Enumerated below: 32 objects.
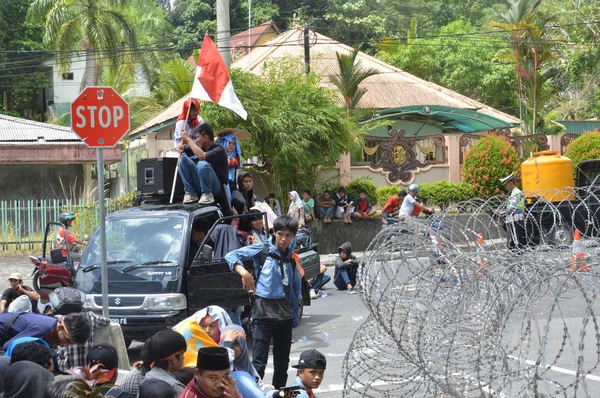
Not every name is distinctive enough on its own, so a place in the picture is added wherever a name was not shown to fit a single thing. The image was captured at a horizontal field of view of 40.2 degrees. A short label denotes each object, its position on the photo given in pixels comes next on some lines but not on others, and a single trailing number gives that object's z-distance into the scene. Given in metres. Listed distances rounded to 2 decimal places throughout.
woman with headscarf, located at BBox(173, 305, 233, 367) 5.97
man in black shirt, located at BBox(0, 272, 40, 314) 10.16
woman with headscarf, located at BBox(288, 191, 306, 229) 19.86
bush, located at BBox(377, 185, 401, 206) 23.97
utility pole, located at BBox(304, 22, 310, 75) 25.50
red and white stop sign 8.95
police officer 13.35
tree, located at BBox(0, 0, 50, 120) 46.31
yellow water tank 19.91
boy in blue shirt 7.32
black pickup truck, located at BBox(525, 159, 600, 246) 16.83
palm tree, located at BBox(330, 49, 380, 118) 27.16
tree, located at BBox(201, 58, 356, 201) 21.17
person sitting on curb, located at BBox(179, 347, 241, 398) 4.48
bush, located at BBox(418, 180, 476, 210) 24.07
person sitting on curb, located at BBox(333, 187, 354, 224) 22.53
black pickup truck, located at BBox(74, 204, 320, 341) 9.92
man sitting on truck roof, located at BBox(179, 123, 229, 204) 11.19
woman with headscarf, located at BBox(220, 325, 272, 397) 5.77
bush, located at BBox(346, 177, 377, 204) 23.55
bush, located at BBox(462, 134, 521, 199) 24.59
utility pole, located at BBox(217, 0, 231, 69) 17.80
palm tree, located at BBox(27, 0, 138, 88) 34.09
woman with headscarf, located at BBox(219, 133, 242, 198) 12.60
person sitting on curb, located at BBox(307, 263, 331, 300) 14.88
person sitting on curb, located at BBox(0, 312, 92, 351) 6.60
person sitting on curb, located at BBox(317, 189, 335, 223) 22.39
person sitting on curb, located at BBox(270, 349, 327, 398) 5.81
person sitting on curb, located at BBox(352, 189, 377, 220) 22.41
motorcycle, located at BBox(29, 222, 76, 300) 12.07
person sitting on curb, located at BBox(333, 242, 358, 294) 15.66
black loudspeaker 11.77
